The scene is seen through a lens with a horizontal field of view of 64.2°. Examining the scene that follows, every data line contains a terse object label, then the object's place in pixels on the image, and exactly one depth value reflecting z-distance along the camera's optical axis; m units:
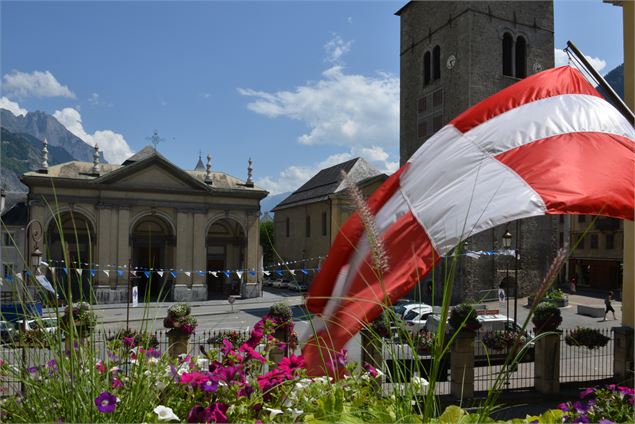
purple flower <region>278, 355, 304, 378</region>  3.32
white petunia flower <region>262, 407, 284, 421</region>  2.88
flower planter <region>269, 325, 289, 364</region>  12.15
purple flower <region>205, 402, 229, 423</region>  2.78
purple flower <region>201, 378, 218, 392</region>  2.88
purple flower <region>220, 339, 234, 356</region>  3.60
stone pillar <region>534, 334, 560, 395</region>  13.16
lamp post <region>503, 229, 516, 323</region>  22.53
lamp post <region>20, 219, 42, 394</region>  3.10
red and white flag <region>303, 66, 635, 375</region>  5.46
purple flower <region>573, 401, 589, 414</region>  3.74
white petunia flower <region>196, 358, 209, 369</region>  3.95
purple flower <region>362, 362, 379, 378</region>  3.80
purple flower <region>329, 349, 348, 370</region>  3.78
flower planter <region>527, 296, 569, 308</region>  36.97
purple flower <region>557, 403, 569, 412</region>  3.76
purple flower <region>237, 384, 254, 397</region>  3.09
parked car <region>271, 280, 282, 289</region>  56.28
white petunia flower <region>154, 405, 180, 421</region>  2.68
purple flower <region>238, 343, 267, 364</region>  3.56
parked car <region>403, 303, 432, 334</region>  24.81
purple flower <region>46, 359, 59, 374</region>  3.21
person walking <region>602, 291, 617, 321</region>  31.11
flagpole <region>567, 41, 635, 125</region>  6.09
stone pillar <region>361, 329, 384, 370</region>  11.07
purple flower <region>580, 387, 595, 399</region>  4.84
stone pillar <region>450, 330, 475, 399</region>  12.37
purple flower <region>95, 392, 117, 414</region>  2.48
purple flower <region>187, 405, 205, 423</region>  2.75
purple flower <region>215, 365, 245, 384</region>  3.14
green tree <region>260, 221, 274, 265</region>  87.65
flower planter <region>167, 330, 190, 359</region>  12.23
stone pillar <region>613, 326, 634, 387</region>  12.95
